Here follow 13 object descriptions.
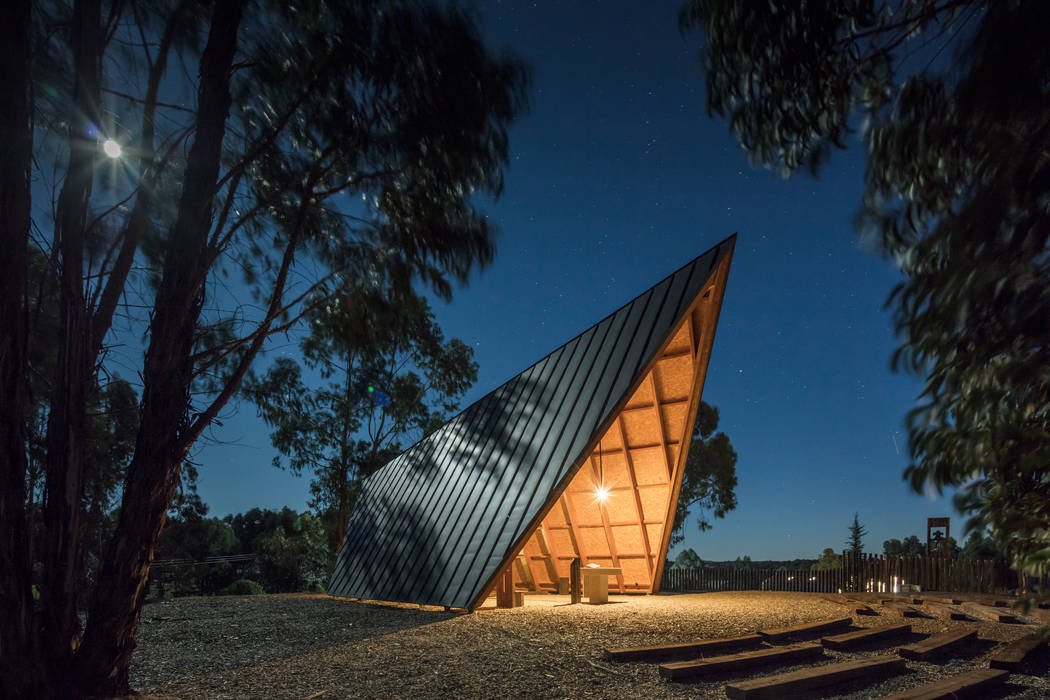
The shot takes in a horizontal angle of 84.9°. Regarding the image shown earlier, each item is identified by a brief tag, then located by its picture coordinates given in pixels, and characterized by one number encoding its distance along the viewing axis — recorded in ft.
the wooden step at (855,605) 25.45
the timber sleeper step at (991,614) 23.71
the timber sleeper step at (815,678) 12.52
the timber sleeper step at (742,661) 14.30
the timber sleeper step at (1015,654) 15.15
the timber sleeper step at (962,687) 12.16
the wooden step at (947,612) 24.17
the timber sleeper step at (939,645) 16.44
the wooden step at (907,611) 24.91
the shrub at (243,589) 62.13
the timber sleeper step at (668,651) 16.19
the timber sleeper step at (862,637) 17.53
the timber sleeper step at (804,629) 18.61
